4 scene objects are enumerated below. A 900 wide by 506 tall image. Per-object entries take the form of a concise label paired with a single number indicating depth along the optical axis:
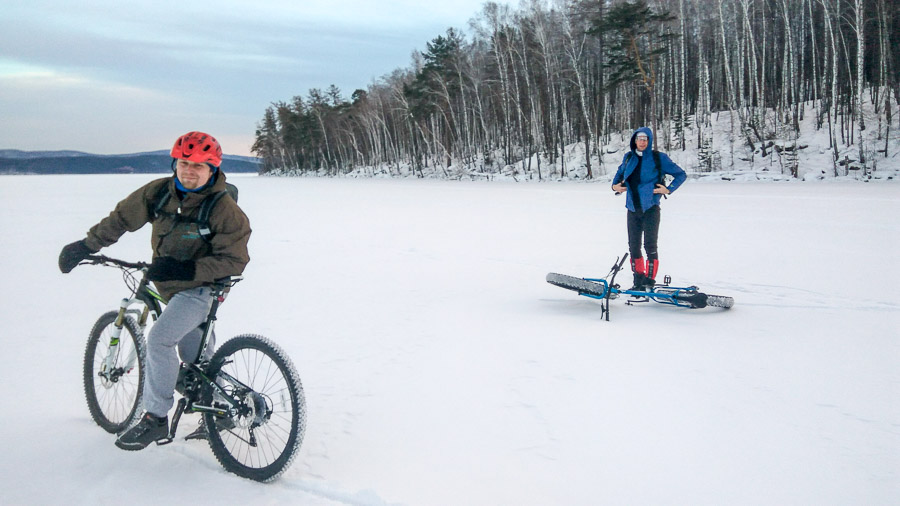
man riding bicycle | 2.65
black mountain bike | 2.64
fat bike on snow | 5.91
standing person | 6.20
